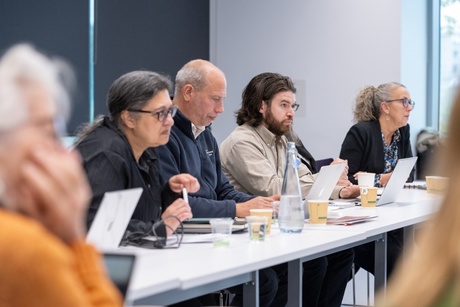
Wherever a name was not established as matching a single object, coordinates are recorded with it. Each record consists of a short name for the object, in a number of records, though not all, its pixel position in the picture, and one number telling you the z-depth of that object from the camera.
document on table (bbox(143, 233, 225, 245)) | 2.90
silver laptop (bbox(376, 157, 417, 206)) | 4.29
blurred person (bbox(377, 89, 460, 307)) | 0.97
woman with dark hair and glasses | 2.97
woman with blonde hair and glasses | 5.48
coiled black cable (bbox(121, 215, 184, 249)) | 2.80
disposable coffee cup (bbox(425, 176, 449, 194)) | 4.81
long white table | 2.26
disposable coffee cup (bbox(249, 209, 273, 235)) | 3.14
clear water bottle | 3.20
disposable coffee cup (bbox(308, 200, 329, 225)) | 3.49
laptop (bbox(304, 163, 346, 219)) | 3.73
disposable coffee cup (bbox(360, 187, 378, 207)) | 4.26
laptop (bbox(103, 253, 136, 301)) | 1.78
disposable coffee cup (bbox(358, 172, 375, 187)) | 4.50
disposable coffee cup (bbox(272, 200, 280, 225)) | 3.48
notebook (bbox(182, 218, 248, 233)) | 3.16
